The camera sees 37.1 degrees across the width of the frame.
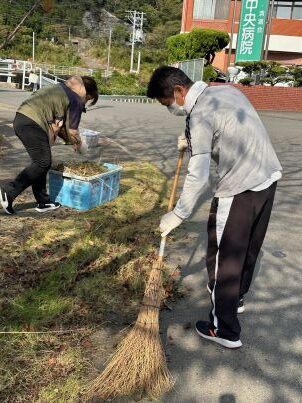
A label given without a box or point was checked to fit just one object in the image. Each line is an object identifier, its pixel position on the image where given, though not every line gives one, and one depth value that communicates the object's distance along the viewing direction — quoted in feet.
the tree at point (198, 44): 85.05
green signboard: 71.51
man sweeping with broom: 8.04
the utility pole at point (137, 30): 171.42
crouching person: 14.73
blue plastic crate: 15.98
